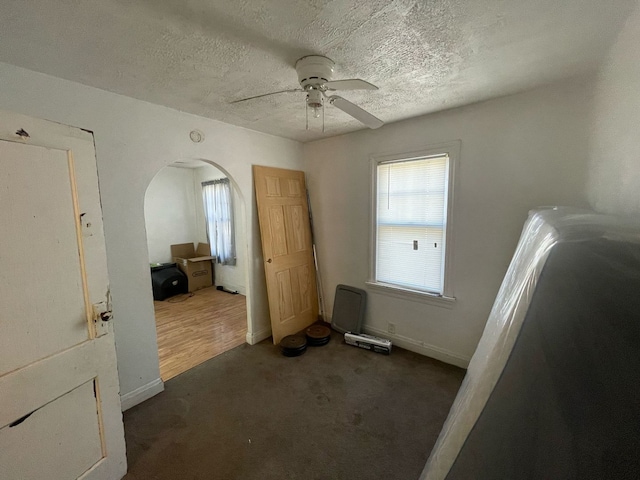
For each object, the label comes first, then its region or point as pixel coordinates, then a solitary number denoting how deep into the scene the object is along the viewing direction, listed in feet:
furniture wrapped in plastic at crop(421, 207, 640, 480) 1.11
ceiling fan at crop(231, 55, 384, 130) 4.58
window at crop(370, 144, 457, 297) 8.23
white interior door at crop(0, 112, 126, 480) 3.70
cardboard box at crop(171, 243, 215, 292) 16.46
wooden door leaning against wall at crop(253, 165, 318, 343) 9.80
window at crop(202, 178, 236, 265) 15.96
